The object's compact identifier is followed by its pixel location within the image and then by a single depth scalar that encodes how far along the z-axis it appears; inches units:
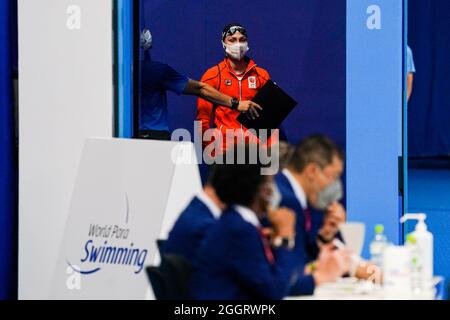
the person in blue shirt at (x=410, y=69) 490.1
